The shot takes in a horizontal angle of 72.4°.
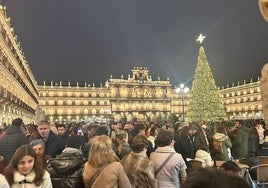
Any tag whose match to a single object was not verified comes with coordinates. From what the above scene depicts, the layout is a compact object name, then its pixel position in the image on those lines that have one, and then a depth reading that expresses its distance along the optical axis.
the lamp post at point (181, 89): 16.43
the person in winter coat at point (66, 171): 2.66
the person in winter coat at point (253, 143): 5.56
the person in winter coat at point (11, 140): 3.72
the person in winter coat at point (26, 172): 2.25
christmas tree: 20.94
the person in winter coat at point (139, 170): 2.84
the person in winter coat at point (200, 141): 4.68
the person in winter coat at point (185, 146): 4.84
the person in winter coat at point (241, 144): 5.37
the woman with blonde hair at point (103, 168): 2.49
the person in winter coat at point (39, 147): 3.23
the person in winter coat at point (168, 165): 2.93
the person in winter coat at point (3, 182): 1.99
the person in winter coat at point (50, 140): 4.17
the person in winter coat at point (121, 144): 3.76
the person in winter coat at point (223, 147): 4.51
